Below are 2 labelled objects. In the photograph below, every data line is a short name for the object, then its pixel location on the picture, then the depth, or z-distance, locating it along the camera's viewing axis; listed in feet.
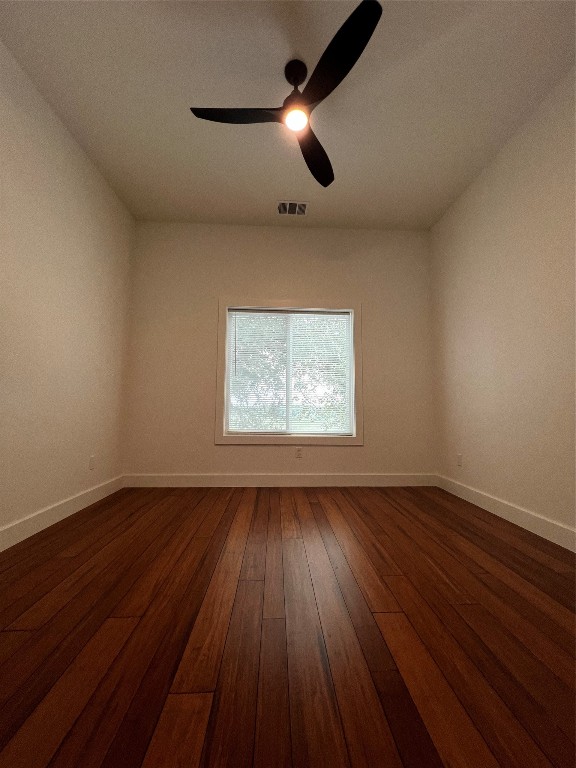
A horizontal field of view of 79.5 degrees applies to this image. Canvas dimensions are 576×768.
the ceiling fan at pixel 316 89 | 4.95
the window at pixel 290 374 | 12.37
